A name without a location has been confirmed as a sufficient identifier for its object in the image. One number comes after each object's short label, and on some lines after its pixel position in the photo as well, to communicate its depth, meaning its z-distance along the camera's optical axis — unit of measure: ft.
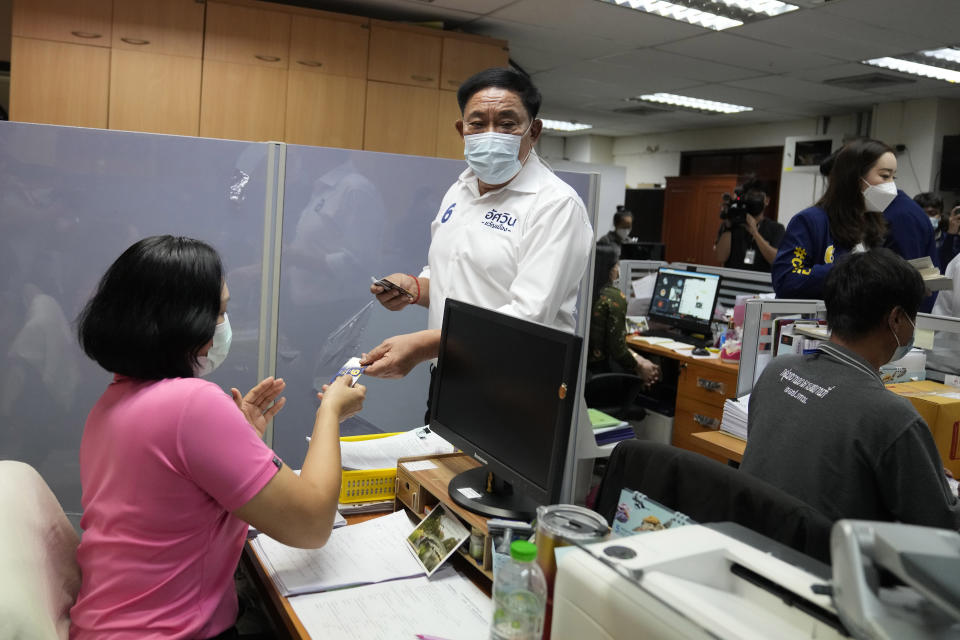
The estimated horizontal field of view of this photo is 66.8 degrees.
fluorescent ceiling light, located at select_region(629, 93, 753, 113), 25.03
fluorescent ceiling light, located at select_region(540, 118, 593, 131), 32.34
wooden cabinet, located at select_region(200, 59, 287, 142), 14.84
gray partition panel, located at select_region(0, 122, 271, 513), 7.28
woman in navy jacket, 8.75
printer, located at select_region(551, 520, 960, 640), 1.83
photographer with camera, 17.42
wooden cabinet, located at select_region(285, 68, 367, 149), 15.57
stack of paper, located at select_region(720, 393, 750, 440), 8.23
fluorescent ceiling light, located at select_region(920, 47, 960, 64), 17.02
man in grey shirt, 4.68
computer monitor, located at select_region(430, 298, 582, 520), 3.94
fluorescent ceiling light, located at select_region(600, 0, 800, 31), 14.58
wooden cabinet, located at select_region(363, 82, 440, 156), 16.31
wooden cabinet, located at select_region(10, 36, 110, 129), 13.42
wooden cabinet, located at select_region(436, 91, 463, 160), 16.93
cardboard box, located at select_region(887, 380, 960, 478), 7.04
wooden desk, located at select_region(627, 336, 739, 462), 11.92
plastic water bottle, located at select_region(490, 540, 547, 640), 3.05
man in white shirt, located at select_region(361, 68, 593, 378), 5.41
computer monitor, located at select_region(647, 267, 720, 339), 14.65
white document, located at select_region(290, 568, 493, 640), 3.66
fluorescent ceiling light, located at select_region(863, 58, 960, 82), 18.28
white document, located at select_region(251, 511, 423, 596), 4.08
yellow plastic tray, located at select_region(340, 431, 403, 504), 5.18
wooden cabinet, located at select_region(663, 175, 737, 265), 30.90
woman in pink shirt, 3.50
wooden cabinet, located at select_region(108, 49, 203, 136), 14.12
